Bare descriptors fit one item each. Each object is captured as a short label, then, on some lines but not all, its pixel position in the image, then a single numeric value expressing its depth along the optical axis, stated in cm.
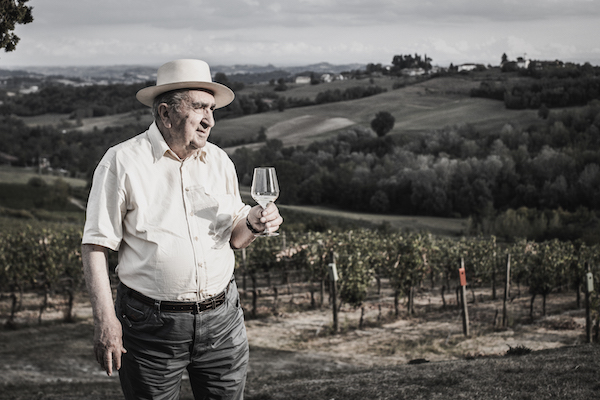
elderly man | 200
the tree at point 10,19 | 378
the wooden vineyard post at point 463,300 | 930
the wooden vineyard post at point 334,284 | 943
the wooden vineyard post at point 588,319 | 848
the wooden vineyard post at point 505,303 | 1037
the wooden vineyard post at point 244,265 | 1280
